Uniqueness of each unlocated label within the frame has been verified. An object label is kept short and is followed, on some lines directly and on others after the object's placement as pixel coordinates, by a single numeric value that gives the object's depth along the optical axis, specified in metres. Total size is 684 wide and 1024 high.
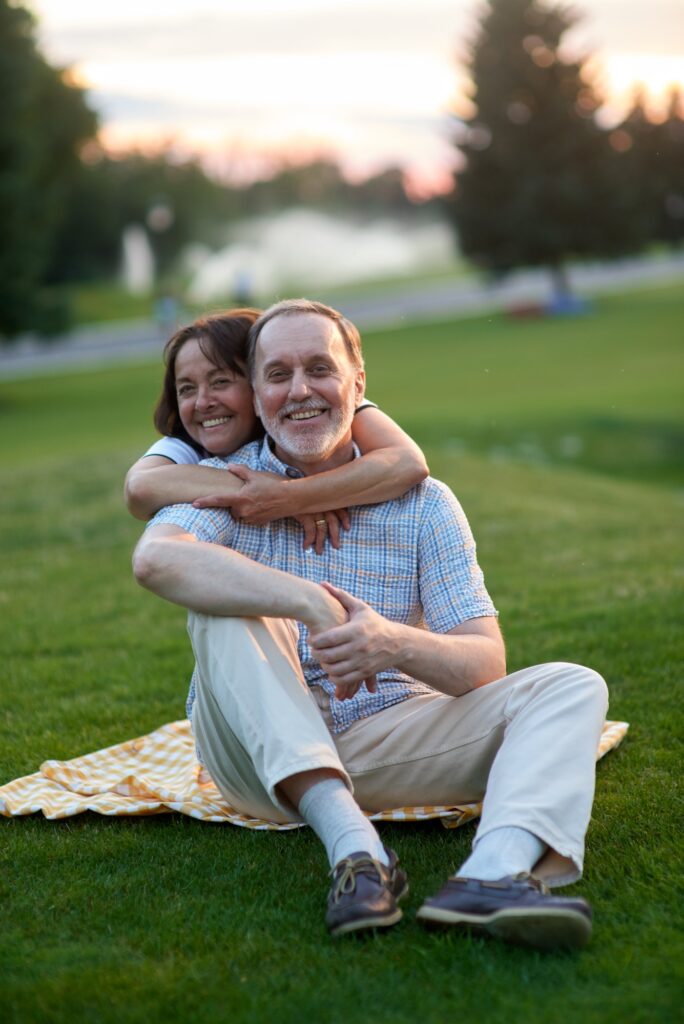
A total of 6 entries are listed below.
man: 3.05
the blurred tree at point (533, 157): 44.50
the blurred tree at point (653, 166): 46.41
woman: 3.79
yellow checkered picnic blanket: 3.89
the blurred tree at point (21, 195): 25.42
